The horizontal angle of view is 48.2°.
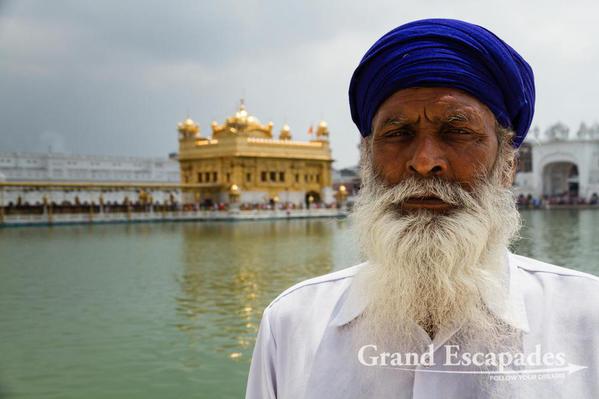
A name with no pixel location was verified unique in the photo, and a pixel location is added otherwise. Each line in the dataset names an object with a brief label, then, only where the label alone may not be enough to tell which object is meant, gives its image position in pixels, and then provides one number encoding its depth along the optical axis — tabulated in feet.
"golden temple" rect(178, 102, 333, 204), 128.06
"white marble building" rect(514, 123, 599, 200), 164.86
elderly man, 3.34
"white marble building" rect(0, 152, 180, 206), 148.36
